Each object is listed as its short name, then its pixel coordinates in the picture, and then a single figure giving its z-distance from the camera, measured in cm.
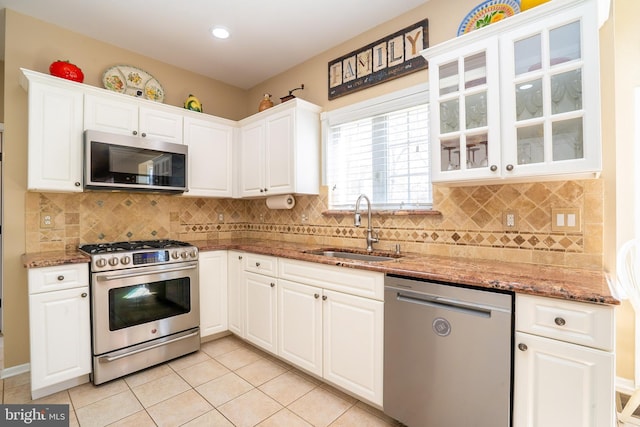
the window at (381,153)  230
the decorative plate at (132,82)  275
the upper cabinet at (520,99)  140
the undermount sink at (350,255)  232
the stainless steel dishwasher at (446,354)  134
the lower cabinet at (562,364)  113
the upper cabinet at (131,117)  242
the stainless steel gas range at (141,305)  217
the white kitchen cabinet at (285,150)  275
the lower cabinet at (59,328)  197
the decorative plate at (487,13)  182
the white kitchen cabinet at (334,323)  179
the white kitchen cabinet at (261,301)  245
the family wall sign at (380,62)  226
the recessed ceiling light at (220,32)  256
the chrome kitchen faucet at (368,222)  237
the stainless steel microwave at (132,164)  232
